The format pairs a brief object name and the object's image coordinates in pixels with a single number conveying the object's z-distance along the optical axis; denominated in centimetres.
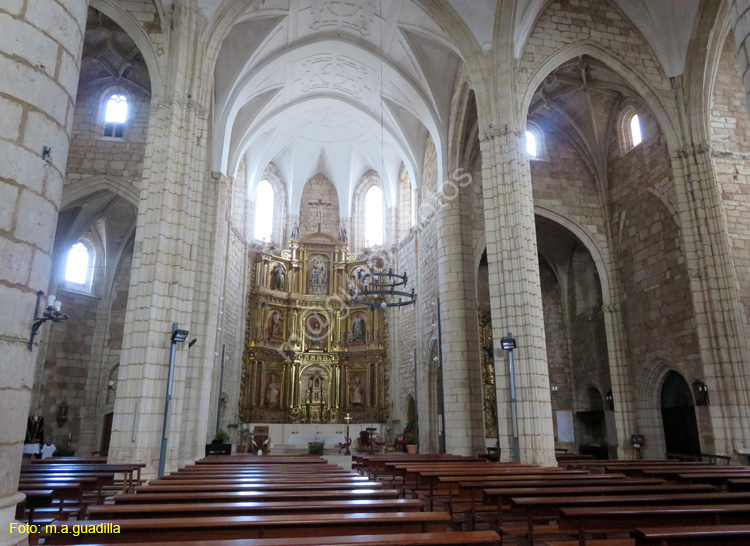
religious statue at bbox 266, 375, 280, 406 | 2596
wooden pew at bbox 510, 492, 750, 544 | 467
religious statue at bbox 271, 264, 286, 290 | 2744
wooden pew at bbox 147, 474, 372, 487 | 608
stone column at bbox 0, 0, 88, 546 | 320
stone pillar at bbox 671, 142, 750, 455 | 1332
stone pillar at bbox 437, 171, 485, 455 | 1688
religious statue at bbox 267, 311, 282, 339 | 2691
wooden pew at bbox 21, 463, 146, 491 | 772
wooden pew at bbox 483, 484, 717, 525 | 525
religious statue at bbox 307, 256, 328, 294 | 2858
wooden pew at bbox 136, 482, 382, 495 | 535
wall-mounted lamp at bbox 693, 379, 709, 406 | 1468
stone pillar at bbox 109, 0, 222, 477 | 1073
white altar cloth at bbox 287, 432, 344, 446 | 2369
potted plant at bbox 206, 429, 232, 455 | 1775
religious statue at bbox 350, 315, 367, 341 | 2769
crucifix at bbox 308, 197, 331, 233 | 2999
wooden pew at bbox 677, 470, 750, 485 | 750
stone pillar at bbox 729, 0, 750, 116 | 489
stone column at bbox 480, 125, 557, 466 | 1250
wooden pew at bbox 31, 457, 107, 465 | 1025
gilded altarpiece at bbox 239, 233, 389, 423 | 2592
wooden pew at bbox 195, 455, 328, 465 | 1028
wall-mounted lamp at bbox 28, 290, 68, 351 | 345
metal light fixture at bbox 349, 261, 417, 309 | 2533
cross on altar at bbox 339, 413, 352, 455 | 2324
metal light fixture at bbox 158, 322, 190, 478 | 1077
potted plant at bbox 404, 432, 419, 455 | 2061
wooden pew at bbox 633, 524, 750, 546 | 335
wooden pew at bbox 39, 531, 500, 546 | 304
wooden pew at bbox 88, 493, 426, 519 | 407
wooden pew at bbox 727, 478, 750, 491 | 686
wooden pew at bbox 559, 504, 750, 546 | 413
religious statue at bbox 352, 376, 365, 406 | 2664
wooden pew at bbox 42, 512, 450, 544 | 347
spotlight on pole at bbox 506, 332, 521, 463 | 1244
